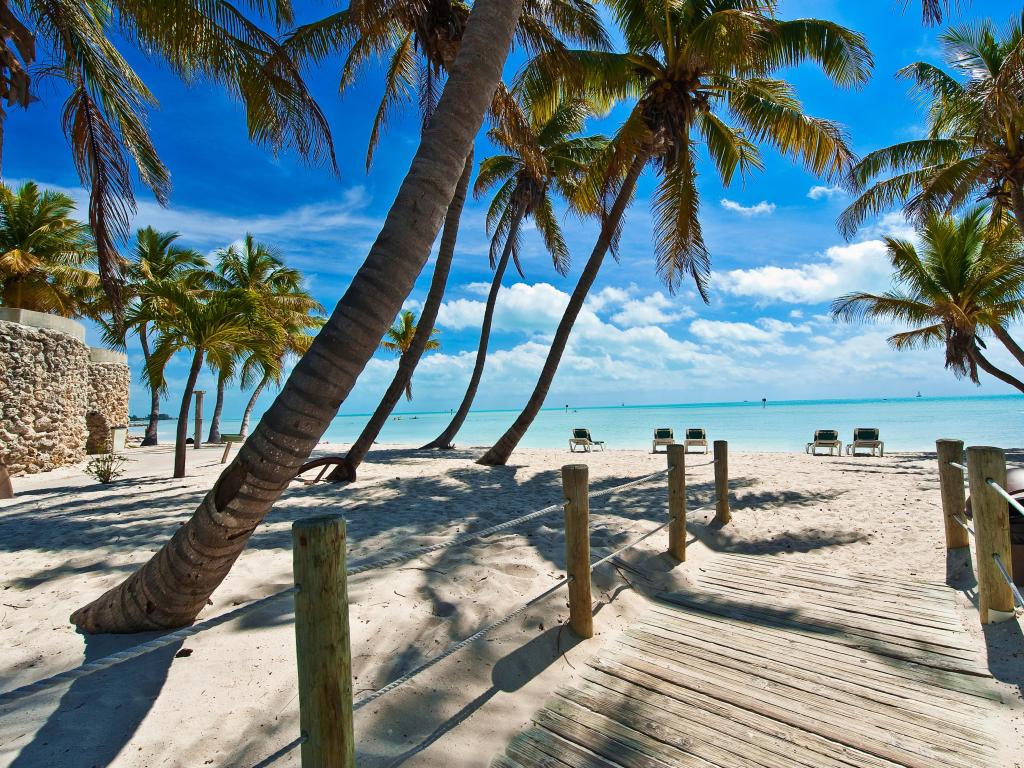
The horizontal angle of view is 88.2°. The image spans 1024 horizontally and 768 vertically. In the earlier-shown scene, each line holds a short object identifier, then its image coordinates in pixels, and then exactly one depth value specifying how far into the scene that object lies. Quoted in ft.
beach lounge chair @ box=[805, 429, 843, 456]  46.37
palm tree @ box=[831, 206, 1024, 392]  46.96
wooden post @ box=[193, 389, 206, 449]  53.28
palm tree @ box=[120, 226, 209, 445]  70.23
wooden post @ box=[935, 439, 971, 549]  13.29
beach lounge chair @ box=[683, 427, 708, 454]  49.14
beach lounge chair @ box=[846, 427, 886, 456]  43.80
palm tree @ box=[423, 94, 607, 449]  45.89
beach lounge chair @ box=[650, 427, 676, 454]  49.85
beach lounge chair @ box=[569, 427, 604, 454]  52.85
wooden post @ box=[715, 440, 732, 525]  18.40
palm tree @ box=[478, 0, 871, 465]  27.55
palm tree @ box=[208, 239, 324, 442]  77.08
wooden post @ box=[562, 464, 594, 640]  10.68
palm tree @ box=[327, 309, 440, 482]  27.02
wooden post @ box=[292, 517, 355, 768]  5.44
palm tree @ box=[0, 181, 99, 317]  56.65
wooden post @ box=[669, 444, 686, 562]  14.98
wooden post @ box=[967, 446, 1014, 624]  10.28
